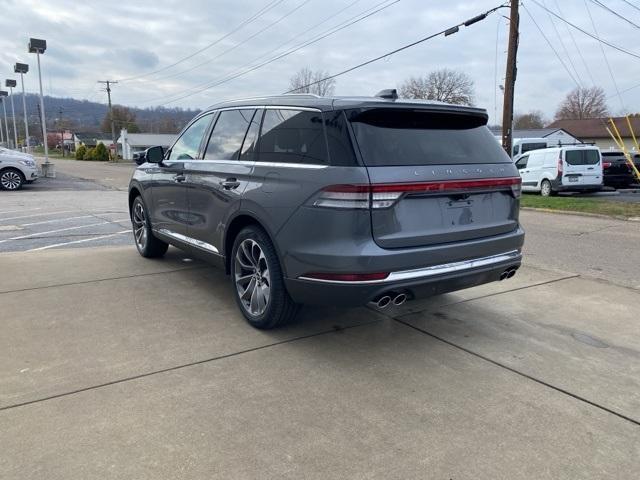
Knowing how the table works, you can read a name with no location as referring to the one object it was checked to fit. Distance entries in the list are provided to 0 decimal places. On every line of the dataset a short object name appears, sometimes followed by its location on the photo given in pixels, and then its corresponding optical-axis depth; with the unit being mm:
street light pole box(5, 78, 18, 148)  39750
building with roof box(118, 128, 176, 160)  88125
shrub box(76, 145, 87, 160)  73125
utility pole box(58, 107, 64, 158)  108188
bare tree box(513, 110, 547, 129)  84006
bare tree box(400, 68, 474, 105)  54562
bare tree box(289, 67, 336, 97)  47525
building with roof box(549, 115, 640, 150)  56675
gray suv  3326
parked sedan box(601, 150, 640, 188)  20469
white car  18922
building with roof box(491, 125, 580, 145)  47381
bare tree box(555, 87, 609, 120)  76688
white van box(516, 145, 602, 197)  17219
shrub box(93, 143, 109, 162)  70100
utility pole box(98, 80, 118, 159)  77875
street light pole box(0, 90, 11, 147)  44406
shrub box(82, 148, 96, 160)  70375
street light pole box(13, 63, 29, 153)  33281
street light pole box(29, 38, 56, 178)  25820
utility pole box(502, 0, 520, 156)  17547
